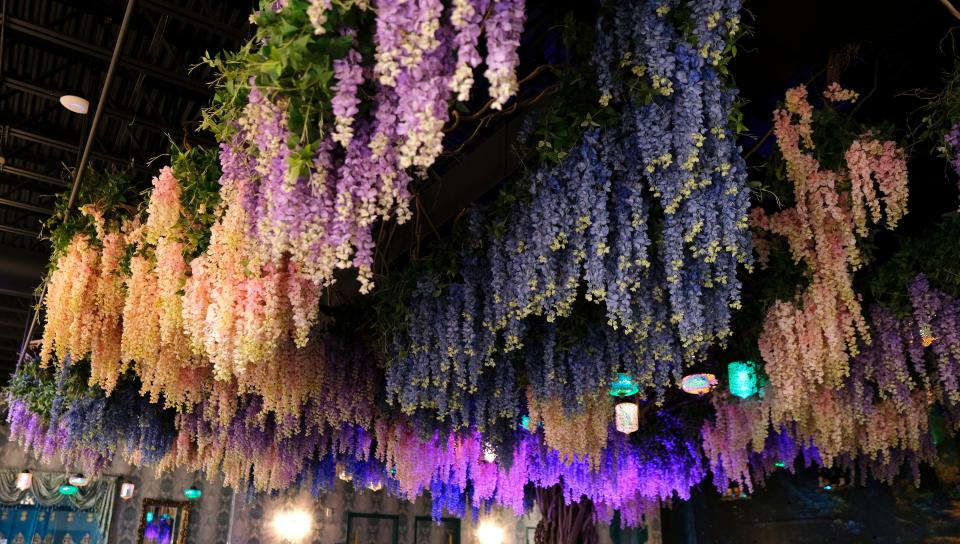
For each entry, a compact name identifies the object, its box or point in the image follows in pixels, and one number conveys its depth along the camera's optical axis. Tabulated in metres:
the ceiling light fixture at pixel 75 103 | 5.37
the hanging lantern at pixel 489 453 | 7.43
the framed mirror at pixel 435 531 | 14.62
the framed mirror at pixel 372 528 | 13.77
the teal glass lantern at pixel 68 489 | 11.95
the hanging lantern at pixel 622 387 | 5.92
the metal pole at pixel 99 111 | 3.45
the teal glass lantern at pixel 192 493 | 12.44
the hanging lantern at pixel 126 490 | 12.05
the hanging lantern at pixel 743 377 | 5.82
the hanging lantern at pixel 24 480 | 11.70
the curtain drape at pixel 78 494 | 11.89
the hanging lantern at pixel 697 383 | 6.10
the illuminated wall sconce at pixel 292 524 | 12.89
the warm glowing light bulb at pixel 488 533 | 15.02
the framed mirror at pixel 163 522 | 12.22
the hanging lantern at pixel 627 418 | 6.86
